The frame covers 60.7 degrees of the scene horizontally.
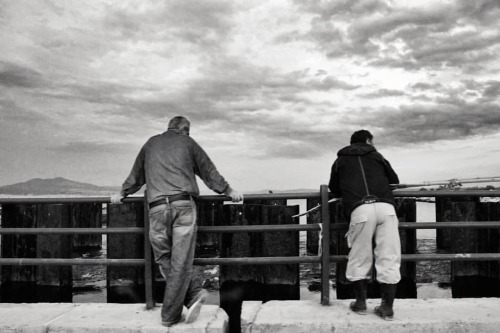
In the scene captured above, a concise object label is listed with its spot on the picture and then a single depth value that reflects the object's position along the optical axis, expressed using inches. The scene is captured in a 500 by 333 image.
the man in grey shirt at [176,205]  143.9
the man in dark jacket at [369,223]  145.8
